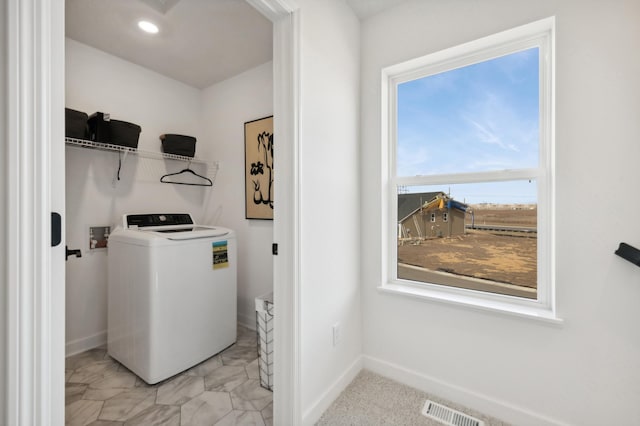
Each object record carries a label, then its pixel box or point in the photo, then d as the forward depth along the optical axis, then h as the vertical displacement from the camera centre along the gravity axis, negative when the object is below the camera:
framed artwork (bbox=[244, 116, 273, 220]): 2.55 +0.40
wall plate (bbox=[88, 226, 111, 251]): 2.28 -0.22
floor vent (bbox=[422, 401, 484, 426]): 1.51 -1.13
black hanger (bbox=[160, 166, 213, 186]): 2.74 +0.34
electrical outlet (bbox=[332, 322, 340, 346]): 1.72 -0.75
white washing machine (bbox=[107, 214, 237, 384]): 1.82 -0.60
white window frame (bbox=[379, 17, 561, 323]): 1.50 +0.22
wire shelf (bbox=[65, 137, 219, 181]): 2.01 +0.49
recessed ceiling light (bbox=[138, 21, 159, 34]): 1.98 +1.32
